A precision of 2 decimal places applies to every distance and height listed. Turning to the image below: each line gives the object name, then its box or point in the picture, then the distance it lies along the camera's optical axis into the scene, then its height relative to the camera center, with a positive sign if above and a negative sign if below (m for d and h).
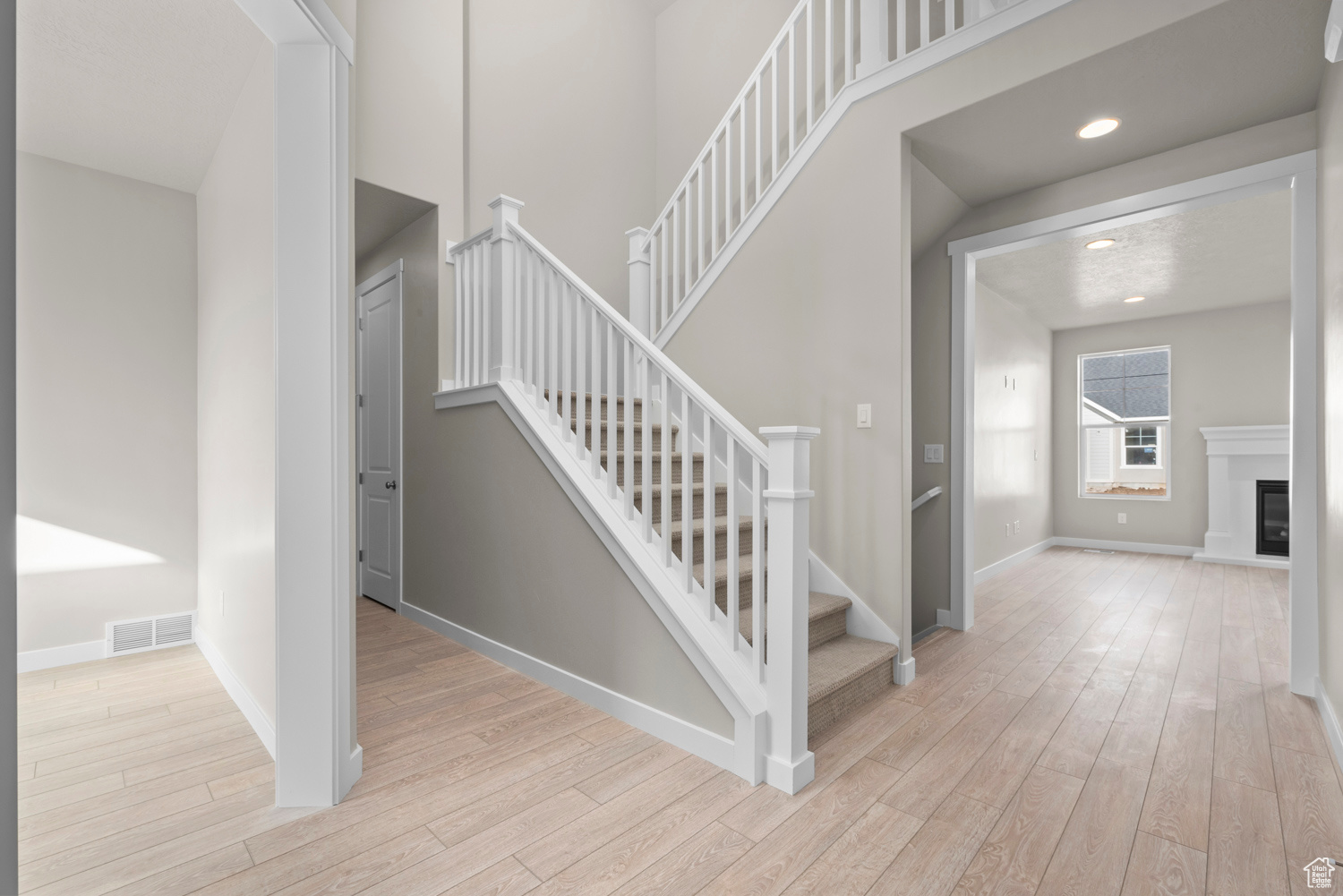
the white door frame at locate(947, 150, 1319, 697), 2.63 +0.69
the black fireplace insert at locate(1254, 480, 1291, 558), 5.68 -0.70
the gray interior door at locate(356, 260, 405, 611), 4.03 +0.05
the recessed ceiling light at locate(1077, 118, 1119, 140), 2.71 +1.43
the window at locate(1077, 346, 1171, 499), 6.62 +0.22
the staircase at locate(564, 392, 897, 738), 2.39 -0.90
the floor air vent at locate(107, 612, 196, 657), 3.23 -1.04
